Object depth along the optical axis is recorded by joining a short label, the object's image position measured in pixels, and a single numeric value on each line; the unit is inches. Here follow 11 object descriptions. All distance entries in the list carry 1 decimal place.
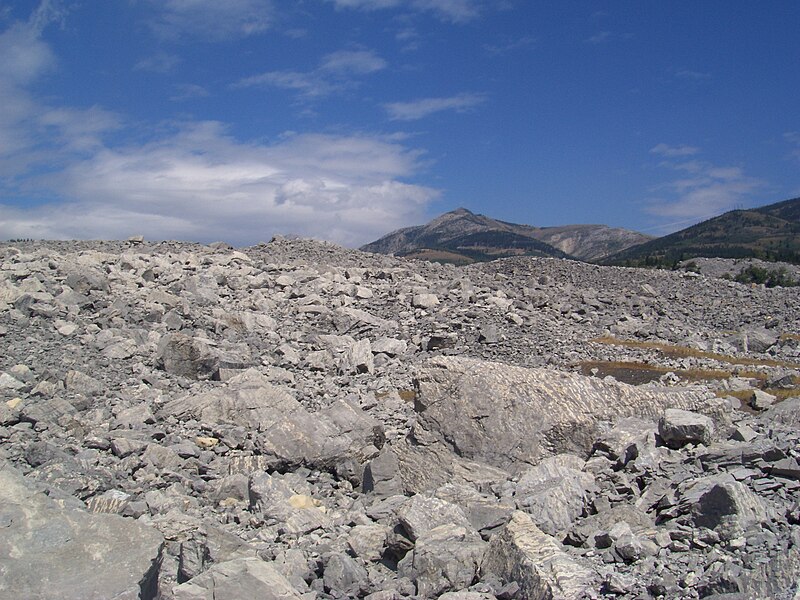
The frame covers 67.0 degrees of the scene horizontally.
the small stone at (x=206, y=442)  464.1
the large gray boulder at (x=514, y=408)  403.9
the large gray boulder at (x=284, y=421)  446.3
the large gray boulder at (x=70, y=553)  214.8
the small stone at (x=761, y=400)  554.7
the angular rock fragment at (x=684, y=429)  363.9
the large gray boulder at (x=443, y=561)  271.3
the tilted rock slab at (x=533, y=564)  234.4
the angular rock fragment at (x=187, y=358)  626.2
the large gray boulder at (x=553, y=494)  307.6
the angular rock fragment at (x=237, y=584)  242.8
